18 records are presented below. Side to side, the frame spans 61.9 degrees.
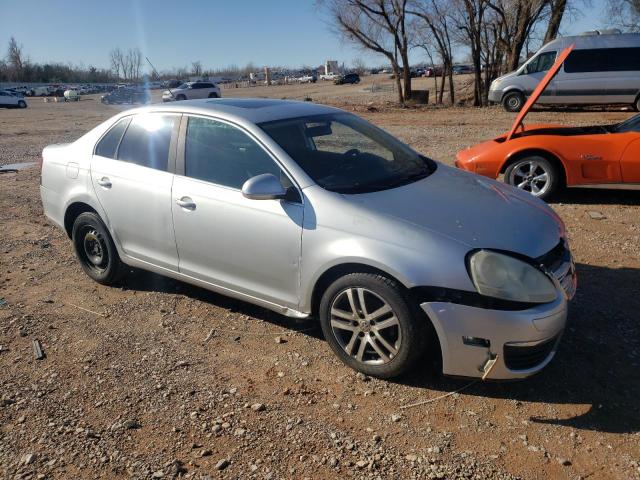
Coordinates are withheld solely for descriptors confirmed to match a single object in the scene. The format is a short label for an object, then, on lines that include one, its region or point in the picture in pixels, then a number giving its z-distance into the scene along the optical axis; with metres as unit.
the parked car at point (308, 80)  93.16
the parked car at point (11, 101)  44.72
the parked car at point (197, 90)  36.78
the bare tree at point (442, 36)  23.44
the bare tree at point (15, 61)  113.00
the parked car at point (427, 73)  61.15
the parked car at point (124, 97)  43.41
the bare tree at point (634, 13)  28.77
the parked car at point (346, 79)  65.27
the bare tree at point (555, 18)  22.02
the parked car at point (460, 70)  52.41
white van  17.11
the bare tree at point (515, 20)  21.77
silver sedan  2.88
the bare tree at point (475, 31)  22.06
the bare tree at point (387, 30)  24.03
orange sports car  6.12
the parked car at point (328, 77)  95.35
